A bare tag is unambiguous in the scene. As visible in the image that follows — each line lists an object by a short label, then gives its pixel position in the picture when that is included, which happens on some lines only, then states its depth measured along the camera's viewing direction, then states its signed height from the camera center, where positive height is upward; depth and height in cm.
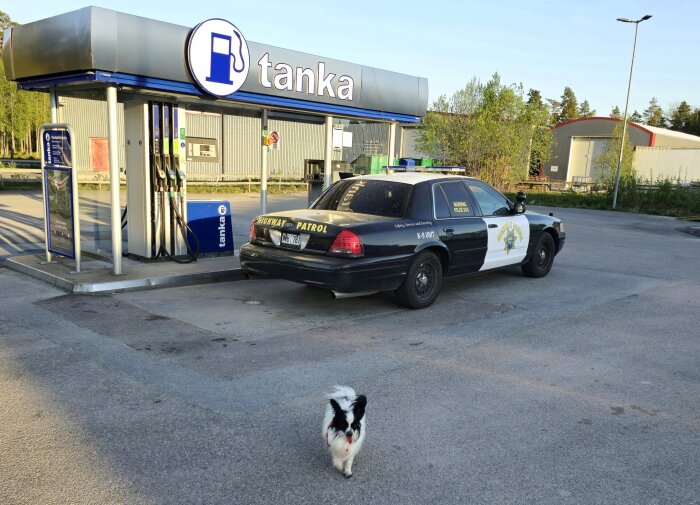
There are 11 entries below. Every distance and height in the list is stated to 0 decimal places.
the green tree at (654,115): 12301 +1331
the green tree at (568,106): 12100 +1353
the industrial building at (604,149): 4416 +162
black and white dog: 315 -148
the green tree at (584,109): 14225 +1470
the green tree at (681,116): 8542 +884
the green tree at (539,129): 3691 +243
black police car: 640 -92
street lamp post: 2673 +396
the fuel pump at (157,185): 883 -55
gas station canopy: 716 +121
